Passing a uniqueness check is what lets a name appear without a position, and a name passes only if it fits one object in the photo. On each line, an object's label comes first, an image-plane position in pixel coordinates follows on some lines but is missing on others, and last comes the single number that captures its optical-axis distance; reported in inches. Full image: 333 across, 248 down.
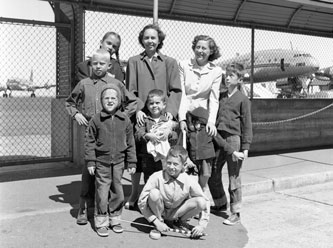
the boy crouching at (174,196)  158.8
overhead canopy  259.4
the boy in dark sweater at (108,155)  158.1
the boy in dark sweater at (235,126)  180.5
